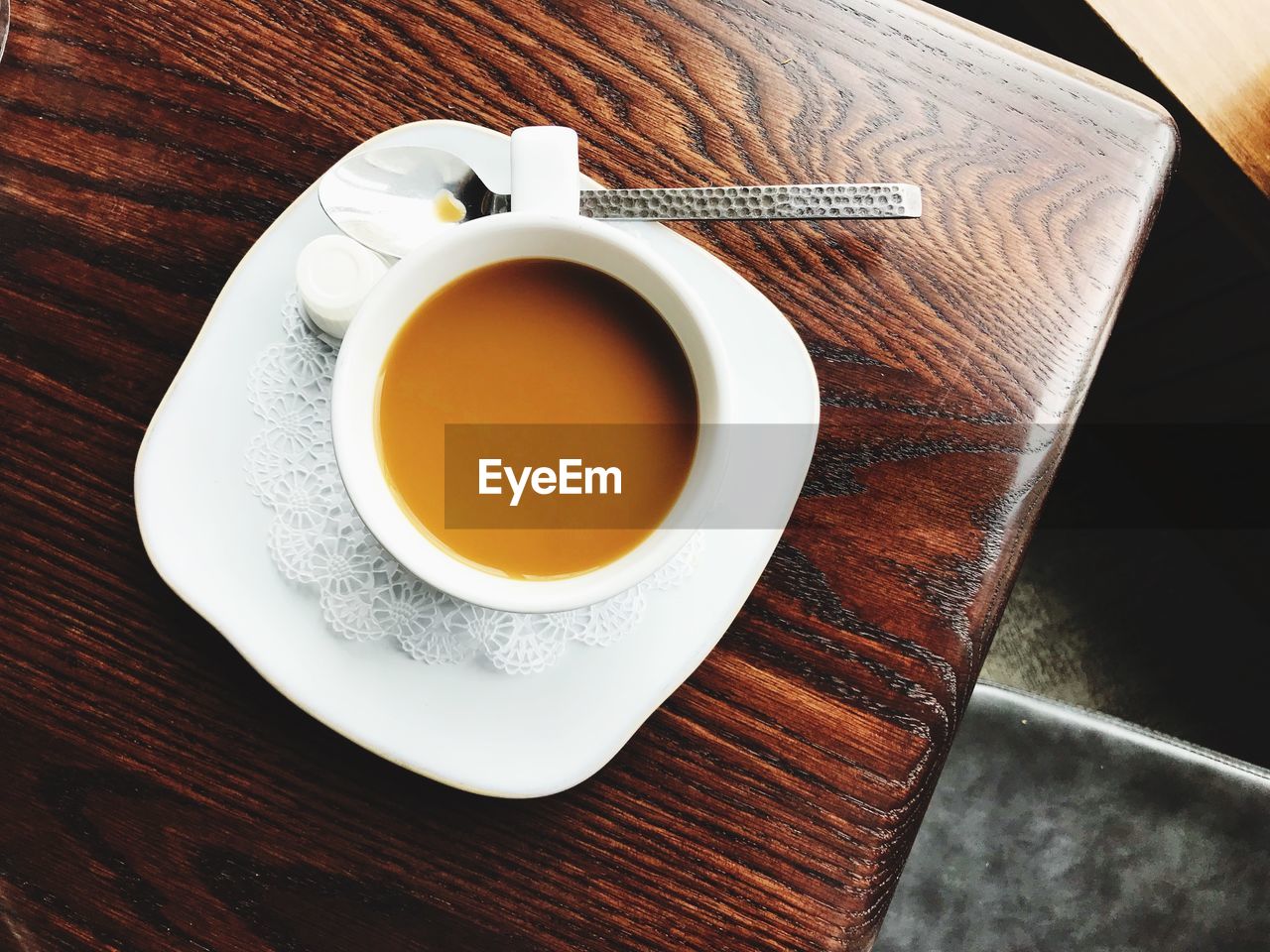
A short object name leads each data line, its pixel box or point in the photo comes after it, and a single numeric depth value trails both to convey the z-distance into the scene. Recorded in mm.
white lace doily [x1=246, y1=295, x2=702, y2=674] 255
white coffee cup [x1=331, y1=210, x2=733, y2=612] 227
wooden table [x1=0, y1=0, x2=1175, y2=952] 265
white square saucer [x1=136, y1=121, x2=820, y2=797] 255
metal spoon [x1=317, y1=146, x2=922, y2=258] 255
